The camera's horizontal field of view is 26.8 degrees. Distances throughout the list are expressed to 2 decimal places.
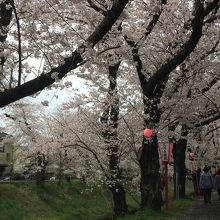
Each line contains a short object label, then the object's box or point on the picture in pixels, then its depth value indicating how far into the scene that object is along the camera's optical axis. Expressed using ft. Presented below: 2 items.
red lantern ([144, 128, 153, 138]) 53.52
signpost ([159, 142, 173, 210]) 59.77
